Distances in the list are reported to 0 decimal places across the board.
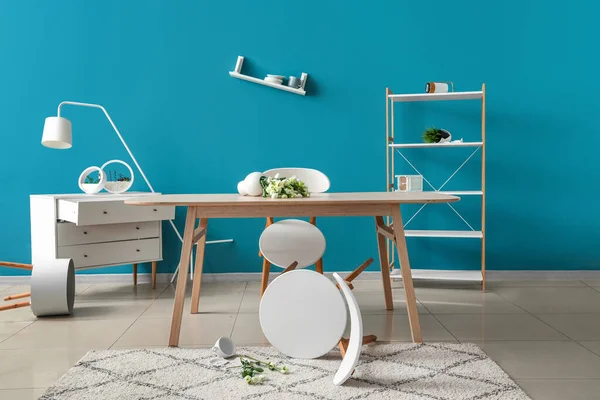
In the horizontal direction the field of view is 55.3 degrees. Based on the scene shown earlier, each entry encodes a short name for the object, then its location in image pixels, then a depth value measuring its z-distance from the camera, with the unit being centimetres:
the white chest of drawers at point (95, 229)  333
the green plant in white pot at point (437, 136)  368
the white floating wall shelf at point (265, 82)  387
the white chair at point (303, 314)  212
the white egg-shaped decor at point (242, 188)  262
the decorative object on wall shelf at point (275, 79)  385
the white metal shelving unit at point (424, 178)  360
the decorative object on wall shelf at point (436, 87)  365
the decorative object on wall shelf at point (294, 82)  386
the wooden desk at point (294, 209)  225
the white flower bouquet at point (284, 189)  242
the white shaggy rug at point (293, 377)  181
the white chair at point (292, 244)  291
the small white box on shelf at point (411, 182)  356
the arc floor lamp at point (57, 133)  329
